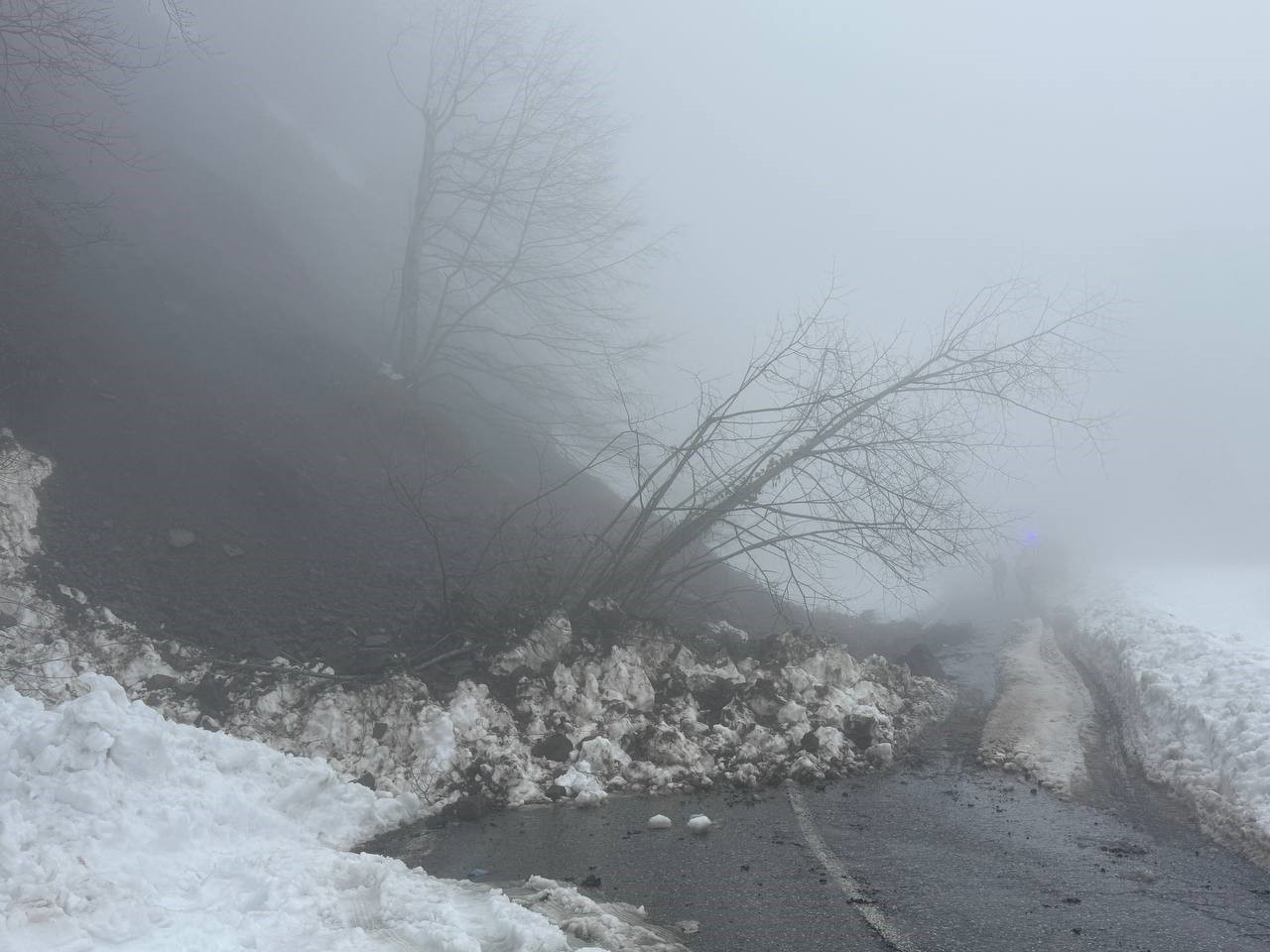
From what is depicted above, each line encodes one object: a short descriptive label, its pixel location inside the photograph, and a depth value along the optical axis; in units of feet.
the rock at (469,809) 22.25
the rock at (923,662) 41.86
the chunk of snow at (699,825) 21.59
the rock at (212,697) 23.70
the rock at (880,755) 27.66
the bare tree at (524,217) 57.16
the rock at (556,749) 25.34
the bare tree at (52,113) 27.61
